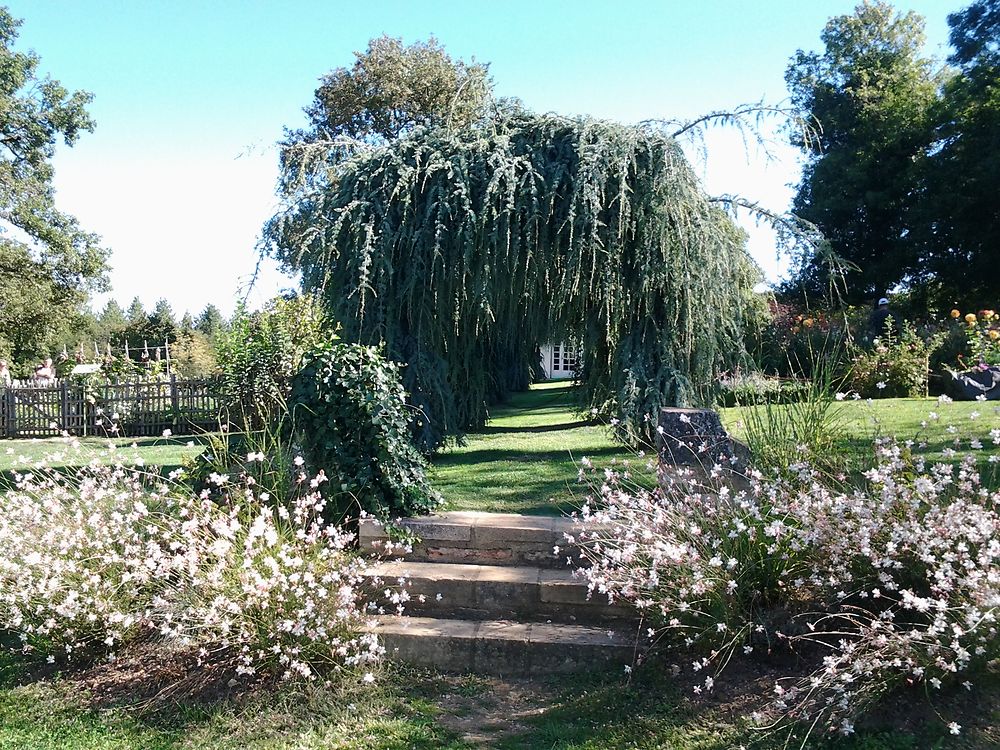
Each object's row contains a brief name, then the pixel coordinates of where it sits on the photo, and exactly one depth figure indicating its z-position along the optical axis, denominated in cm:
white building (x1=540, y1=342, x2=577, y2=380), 3017
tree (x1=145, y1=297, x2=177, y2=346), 4067
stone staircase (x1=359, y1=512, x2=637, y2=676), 393
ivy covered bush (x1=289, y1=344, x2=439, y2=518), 487
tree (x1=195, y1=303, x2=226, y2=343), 5674
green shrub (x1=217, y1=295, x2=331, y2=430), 1050
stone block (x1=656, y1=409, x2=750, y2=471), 470
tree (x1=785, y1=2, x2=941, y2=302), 2461
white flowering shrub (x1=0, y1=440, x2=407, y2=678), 377
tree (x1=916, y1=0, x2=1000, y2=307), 2020
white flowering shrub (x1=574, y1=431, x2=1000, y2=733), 306
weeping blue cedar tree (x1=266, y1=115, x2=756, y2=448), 724
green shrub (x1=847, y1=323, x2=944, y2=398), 1195
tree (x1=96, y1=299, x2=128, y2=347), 4508
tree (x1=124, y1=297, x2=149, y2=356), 4244
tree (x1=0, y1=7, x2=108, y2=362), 2281
